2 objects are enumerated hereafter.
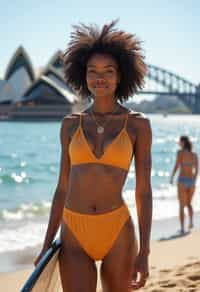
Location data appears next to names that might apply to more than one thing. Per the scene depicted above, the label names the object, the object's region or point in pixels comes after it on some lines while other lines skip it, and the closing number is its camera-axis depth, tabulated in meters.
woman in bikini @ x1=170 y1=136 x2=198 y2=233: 7.90
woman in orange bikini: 2.07
